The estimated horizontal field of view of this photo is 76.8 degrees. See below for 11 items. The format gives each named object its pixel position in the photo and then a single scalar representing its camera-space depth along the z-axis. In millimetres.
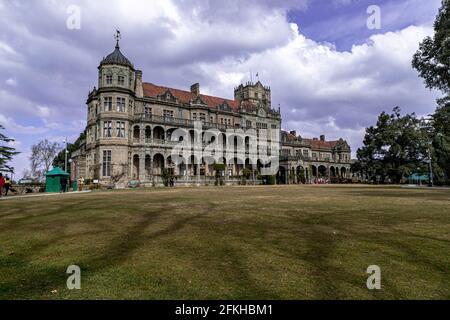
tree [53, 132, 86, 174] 72625
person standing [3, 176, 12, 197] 23909
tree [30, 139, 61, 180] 71000
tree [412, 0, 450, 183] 23000
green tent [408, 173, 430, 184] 59391
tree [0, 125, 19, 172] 35219
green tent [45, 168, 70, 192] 31047
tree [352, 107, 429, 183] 53219
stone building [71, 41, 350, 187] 41875
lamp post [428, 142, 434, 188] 47522
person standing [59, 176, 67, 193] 30172
